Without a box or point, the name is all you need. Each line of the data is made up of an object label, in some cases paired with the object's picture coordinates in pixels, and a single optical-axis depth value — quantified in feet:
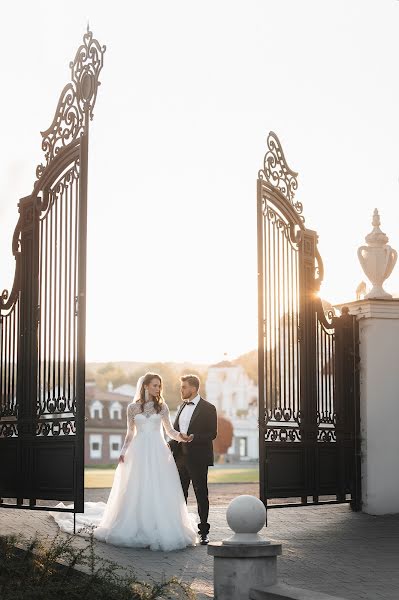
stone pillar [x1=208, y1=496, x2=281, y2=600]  22.68
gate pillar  44.19
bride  33.42
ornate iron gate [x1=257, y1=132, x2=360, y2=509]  39.19
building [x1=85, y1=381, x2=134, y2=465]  284.82
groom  34.86
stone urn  46.11
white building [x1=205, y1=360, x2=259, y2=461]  326.03
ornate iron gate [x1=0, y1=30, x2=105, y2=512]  35.24
